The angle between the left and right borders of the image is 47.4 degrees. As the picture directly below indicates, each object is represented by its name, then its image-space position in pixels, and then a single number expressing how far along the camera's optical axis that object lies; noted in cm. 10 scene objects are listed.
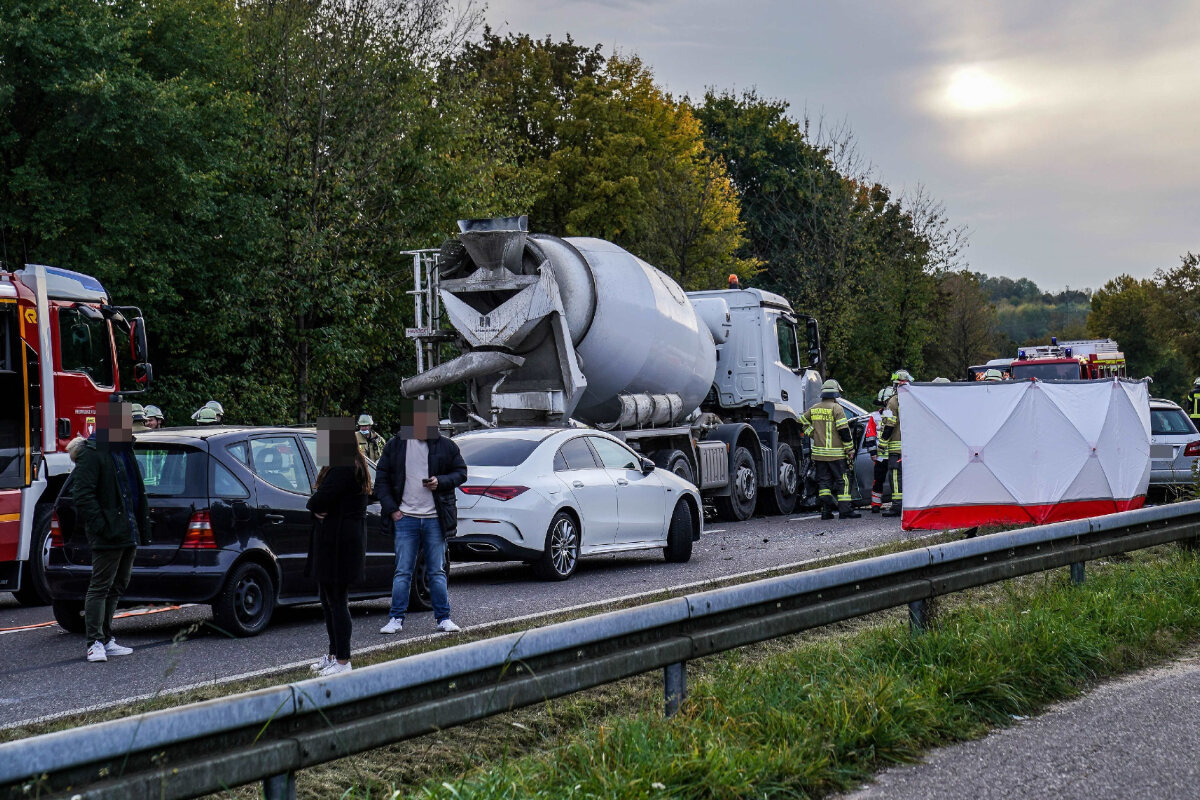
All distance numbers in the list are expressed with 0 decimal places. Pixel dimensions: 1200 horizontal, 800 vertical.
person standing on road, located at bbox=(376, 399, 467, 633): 960
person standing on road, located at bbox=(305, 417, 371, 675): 791
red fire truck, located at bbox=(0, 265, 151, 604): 1199
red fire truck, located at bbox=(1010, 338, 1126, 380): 3544
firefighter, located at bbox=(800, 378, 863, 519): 2047
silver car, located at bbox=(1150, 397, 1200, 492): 2114
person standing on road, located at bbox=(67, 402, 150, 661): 891
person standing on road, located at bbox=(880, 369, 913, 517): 2025
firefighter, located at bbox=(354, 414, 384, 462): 2077
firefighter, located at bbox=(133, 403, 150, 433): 1488
